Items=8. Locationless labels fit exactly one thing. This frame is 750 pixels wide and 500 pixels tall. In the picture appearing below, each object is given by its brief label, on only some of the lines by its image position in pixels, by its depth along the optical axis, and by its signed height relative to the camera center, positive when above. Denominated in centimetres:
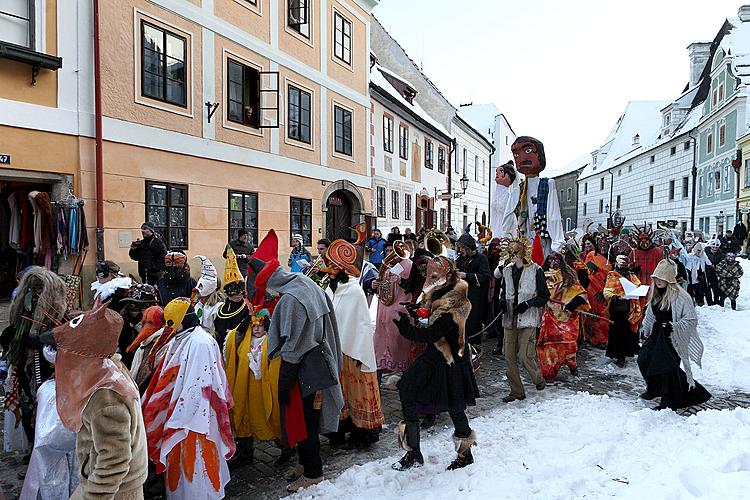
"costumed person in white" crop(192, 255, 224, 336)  474 -58
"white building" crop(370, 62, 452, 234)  2073 +350
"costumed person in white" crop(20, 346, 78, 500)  305 -134
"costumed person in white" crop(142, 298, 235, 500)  344 -120
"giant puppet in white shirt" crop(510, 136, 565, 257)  668 +48
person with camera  835 -35
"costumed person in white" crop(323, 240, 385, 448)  476 -106
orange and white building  901 +252
